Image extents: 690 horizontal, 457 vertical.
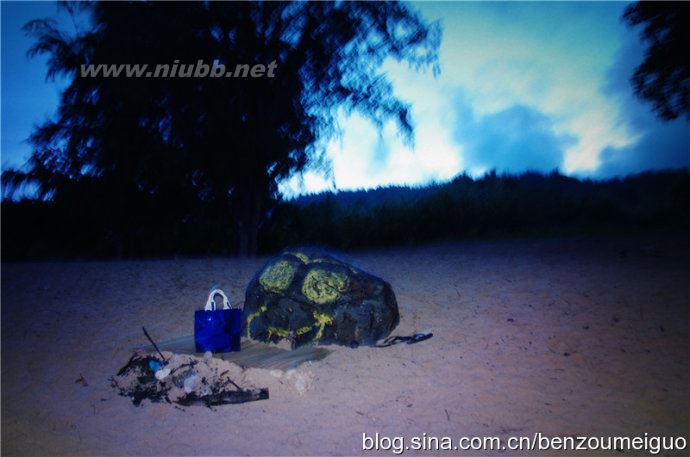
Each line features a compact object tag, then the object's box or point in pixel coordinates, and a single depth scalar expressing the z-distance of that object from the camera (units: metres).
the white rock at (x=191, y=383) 3.15
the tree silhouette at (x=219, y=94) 9.25
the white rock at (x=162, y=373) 3.26
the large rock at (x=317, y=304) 3.91
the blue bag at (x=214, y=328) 3.54
